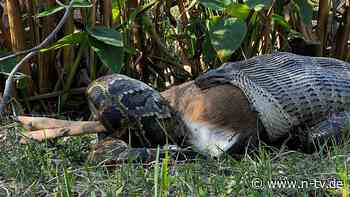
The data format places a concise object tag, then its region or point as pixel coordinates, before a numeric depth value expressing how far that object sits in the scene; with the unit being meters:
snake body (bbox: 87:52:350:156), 4.79
